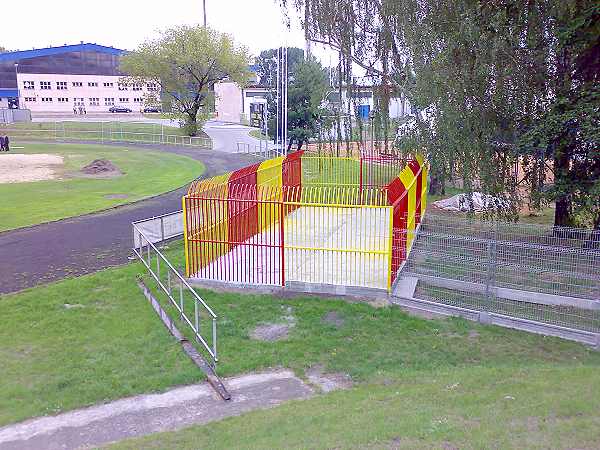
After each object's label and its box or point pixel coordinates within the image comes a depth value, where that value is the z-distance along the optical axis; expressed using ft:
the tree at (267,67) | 128.95
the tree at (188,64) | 161.17
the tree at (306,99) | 121.80
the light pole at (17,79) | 241.14
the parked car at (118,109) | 262.06
